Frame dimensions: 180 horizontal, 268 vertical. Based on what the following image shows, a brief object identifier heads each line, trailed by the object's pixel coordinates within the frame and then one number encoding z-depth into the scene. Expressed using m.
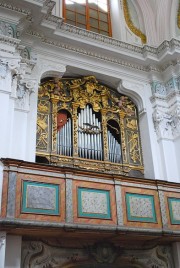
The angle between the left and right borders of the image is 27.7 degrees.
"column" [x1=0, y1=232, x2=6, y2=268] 5.84
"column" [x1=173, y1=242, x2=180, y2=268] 7.90
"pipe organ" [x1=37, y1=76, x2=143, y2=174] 8.53
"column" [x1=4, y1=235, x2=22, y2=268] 6.37
